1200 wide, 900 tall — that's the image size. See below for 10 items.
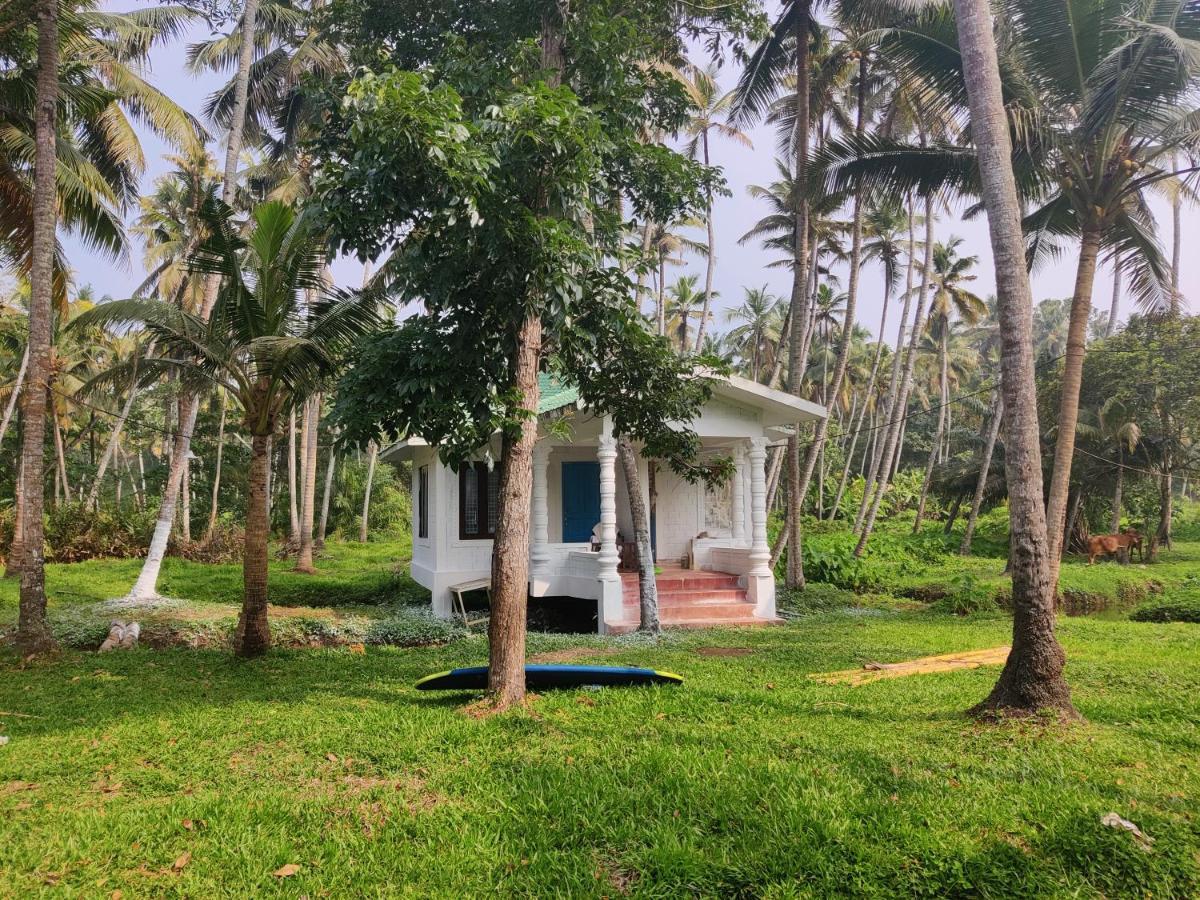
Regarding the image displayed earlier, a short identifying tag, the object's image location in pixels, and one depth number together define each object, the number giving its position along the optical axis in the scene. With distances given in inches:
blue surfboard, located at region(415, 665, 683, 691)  263.1
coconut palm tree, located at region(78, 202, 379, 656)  340.2
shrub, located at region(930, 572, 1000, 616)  530.0
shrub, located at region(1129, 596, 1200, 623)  514.6
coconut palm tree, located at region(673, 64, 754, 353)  716.7
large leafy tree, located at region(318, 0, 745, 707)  194.2
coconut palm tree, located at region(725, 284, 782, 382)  1429.6
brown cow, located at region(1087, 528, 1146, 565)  834.2
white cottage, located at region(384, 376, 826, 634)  479.2
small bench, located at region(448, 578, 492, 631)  502.7
